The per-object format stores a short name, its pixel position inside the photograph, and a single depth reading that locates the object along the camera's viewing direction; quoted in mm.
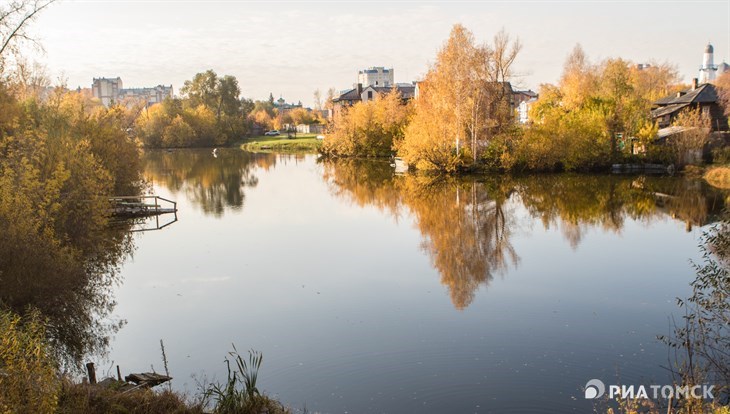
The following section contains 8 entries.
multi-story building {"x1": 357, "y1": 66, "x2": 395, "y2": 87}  197375
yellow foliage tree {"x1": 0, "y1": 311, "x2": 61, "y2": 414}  6887
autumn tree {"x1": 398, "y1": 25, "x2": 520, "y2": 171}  47031
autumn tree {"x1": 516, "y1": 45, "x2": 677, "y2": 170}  49062
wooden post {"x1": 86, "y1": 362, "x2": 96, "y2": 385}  10812
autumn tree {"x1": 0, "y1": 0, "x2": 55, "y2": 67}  20062
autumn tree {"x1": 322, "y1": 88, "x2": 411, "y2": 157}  68062
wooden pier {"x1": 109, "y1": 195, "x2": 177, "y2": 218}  31250
